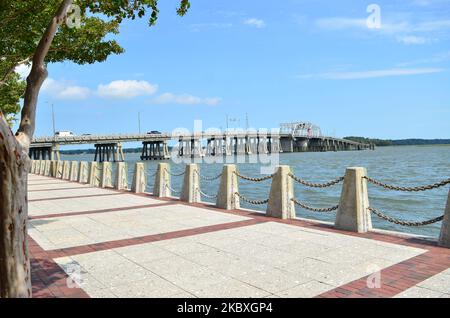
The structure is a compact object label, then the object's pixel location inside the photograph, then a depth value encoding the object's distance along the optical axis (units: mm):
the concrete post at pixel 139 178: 18766
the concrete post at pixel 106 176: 22594
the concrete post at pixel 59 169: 34750
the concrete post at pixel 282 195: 10992
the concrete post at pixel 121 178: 20859
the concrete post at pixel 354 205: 9078
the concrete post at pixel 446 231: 7605
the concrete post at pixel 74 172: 30191
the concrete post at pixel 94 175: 24547
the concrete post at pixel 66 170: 32106
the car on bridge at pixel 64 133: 117812
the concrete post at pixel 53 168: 36750
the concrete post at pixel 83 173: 27656
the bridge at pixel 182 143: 106700
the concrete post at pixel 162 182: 16844
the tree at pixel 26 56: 3873
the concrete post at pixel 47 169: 40419
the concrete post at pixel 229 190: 12997
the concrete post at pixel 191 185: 14984
